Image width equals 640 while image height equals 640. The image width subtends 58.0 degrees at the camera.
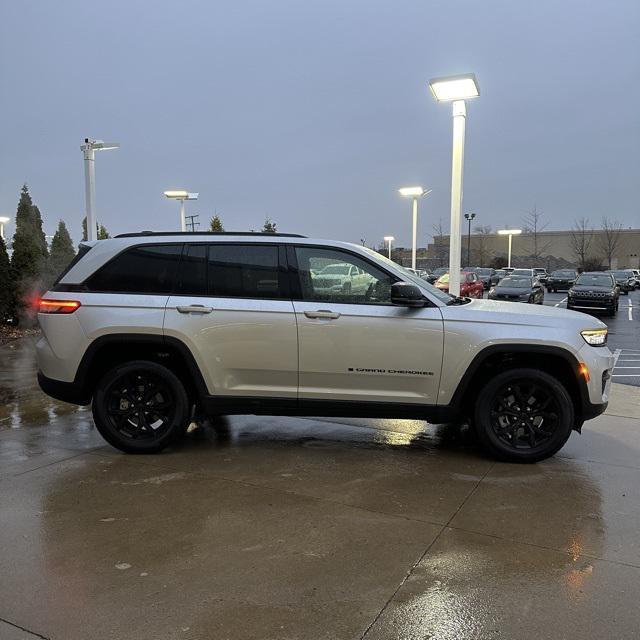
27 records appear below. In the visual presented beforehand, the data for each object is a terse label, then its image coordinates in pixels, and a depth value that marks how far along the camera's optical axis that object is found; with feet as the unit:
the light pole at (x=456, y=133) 29.99
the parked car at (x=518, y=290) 74.74
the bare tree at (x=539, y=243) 318.08
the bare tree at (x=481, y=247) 289.12
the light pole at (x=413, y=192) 83.24
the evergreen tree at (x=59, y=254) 48.26
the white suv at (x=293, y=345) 15.66
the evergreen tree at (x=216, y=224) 135.23
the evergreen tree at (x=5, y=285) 42.75
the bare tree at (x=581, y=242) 292.98
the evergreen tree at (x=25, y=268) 44.37
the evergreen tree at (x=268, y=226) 130.79
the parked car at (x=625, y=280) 122.83
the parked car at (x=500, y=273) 152.18
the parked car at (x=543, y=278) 137.98
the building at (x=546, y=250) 288.10
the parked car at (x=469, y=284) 82.48
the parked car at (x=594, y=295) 71.05
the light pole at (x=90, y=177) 44.68
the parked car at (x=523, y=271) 123.91
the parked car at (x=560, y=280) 122.75
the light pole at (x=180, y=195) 71.72
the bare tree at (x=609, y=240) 283.57
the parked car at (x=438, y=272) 132.09
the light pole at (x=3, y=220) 95.30
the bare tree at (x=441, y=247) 269.89
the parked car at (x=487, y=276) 137.18
